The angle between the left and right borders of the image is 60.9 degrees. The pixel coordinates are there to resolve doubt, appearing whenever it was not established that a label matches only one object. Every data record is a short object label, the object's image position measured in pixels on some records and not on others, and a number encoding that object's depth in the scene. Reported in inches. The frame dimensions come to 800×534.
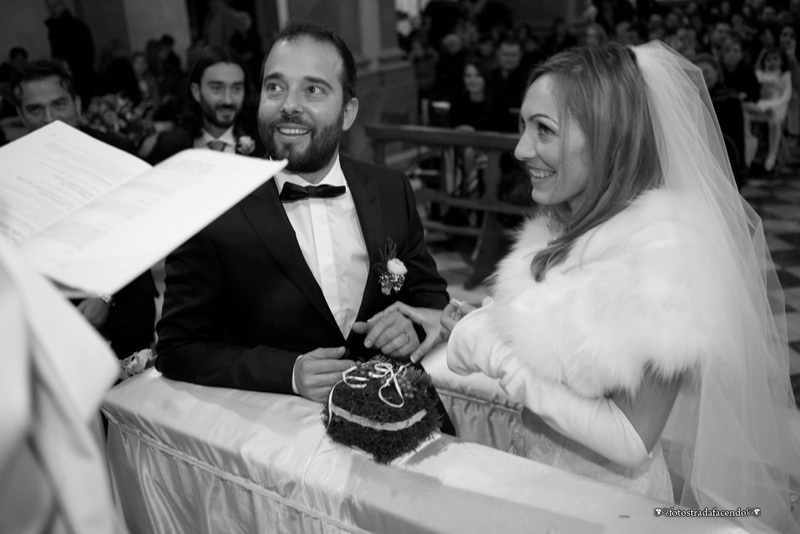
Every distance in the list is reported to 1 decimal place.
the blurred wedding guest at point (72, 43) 391.5
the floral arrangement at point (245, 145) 162.9
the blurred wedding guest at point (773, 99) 318.0
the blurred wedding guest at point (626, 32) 375.6
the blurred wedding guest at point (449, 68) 321.9
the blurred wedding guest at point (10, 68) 283.2
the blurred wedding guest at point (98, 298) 119.2
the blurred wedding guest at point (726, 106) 221.6
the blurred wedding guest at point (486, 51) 397.4
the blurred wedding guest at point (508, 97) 250.5
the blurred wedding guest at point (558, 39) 390.0
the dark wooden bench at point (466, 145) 213.5
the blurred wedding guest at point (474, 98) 264.4
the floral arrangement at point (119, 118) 213.5
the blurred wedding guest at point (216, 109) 169.5
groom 74.3
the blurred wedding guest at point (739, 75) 316.5
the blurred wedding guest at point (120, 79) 361.2
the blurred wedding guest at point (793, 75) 328.2
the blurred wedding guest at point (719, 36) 370.3
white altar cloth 54.4
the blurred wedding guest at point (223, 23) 417.4
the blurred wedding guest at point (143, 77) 373.4
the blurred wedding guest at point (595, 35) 380.2
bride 54.5
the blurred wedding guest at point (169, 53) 379.6
